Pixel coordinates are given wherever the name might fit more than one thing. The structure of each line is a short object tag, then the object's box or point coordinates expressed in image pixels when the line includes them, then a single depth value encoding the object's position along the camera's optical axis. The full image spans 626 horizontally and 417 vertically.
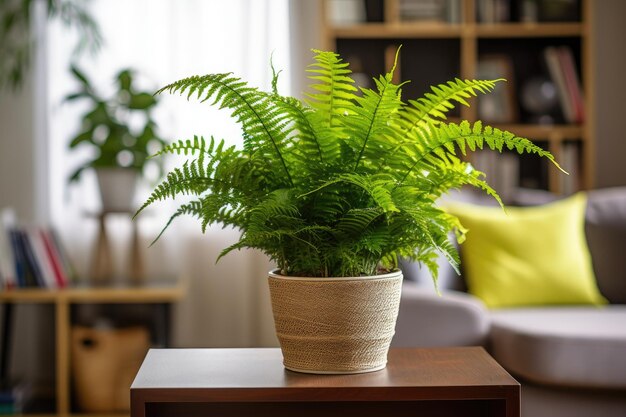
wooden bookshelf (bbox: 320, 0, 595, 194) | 3.69
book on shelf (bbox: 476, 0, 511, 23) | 3.74
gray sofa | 2.58
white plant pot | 3.35
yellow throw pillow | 3.06
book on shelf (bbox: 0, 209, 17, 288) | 3.32
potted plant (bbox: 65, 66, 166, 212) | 3.31
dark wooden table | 1.37
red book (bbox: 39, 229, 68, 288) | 3.37
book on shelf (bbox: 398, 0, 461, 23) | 3.73
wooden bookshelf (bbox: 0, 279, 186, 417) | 3.25
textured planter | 1.41
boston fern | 1.39
